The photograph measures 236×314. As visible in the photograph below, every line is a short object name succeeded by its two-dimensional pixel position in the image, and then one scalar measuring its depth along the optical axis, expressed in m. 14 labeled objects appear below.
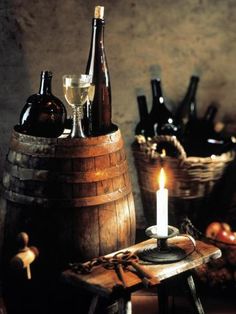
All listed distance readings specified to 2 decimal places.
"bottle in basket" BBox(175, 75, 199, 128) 3.39
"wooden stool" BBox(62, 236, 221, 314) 1.89
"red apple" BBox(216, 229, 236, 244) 2.88
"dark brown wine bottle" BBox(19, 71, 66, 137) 2.22
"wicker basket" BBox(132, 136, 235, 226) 2.96
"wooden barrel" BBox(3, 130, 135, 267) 2.11
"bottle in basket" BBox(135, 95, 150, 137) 3.35
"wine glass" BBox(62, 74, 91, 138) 2.16
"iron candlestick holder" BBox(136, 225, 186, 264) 2.04
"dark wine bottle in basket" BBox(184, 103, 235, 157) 3.26
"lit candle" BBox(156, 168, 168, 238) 2.04
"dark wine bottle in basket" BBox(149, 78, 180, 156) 3.31
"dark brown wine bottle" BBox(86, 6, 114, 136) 2.41
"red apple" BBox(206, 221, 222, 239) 2.96
